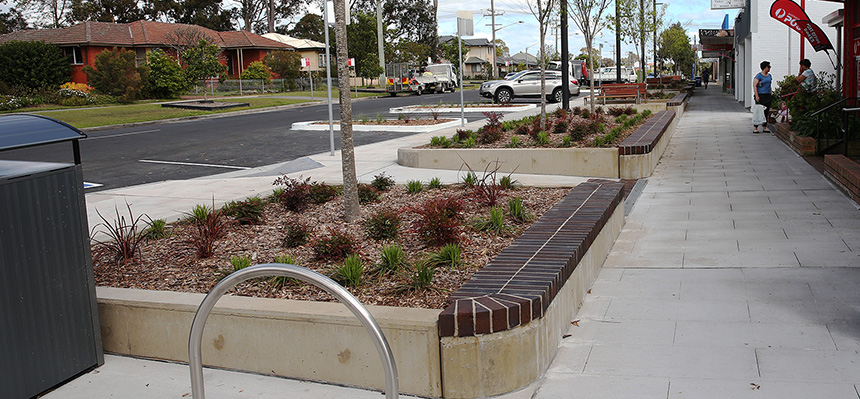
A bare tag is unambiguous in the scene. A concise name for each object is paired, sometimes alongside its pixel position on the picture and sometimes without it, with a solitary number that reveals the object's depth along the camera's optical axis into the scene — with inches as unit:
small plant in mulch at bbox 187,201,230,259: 233.5
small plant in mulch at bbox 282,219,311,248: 241.4
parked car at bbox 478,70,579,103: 1433.3
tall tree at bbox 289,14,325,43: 3376.0
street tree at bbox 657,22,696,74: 2410.1
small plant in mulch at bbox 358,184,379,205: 313.4
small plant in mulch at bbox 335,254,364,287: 197.8
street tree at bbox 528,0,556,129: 642.8
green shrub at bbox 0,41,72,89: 1737.2
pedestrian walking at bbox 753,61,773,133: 702.2
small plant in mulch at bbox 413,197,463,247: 230.7
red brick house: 1998.0
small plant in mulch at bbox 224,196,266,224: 274.2
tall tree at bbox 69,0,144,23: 2753.4
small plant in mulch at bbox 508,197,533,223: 263.7
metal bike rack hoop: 120.6
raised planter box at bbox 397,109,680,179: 447.2
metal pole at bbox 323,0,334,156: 575.0
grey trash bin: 159.8
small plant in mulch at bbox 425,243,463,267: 212.5
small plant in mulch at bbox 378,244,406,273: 207.5
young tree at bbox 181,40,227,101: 1712.6
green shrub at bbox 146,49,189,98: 1708.9
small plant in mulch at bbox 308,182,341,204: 311.2
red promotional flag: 725.3
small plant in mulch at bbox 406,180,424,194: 329.1
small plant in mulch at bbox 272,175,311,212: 294.2
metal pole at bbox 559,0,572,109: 759.4
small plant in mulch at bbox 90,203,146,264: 232.4
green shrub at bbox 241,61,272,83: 2171.5
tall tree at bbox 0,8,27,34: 2947.8
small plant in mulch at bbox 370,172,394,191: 338.6
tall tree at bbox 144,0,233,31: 2923.2
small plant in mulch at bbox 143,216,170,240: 262.2
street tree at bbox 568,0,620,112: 797.9
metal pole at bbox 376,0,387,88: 2272.1
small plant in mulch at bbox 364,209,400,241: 246.1
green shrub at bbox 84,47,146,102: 1646.2
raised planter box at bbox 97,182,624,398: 159.2
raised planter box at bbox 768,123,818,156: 504.7
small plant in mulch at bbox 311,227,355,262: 220.8
